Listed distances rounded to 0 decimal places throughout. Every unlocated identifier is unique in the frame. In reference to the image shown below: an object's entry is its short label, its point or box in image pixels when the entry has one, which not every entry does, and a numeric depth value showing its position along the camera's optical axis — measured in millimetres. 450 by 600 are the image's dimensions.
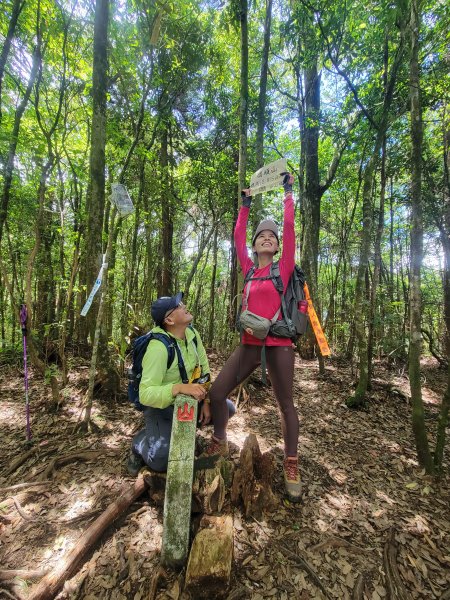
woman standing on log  2738
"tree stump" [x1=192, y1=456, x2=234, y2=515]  2299
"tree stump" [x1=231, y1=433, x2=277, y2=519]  2555
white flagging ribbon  3211
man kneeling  2410
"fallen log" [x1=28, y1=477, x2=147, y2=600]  1803
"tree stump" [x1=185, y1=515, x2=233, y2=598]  1802
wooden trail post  1969
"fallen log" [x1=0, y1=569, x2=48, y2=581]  1926
